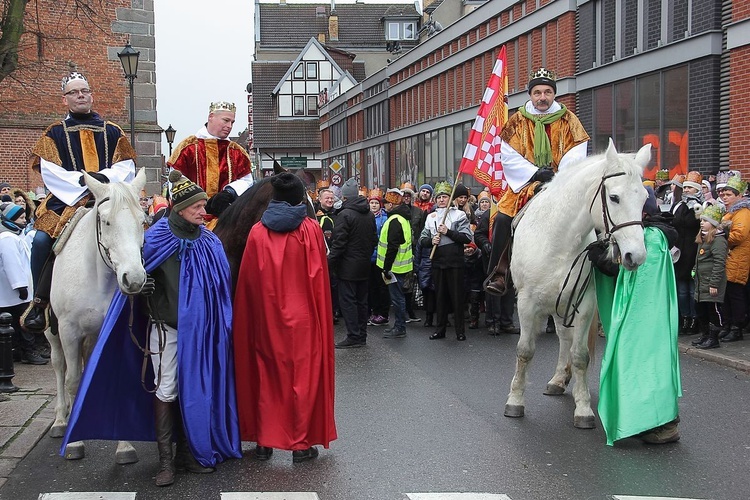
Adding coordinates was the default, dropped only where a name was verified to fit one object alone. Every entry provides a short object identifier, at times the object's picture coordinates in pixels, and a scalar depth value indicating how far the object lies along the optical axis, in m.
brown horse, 6.60
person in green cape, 6.34
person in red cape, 5.99
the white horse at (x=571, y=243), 6.30
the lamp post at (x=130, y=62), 20.41
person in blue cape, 5.67
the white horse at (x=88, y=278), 5.62
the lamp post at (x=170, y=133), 37.94
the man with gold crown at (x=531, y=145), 8.29
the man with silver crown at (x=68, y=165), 6.87
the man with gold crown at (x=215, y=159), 7.46
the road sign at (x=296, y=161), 31.66
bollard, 8.73
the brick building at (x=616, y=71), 16.62
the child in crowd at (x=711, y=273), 10.80
